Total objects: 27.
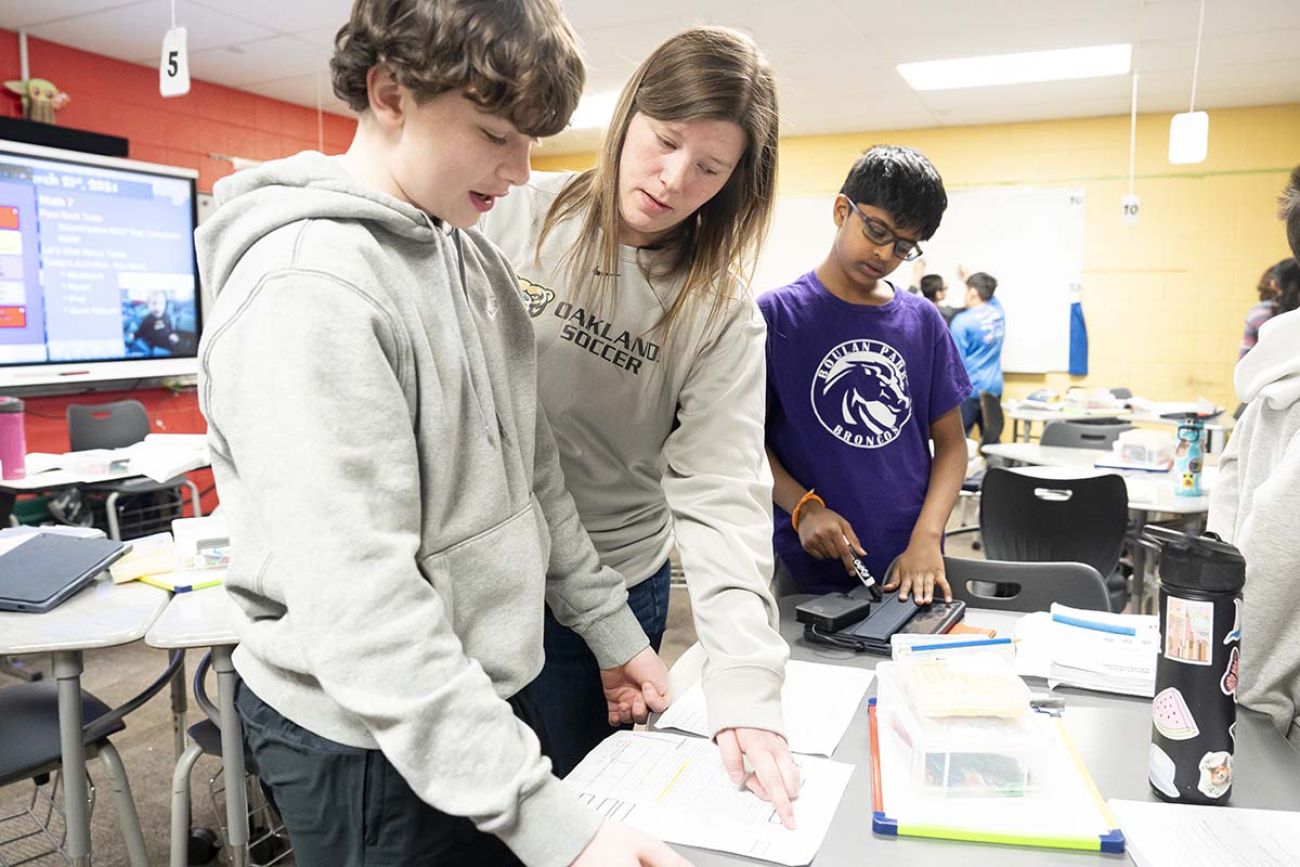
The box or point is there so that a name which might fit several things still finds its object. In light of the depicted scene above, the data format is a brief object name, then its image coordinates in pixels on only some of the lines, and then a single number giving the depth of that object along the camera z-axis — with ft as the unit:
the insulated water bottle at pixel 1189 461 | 9.53
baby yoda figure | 16.17
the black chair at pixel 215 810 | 6.00
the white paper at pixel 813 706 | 3.30
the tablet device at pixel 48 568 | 5.64
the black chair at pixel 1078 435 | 13.78
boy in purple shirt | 5.28
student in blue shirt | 22.08
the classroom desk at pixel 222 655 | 5.35
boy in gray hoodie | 2.02
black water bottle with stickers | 2.70
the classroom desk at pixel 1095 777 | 2.59
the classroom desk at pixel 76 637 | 5.20
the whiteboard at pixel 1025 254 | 22.94
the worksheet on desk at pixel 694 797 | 2.64
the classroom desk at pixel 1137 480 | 9.27
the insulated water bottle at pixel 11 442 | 10.21
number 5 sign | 12.55
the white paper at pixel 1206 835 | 2.55
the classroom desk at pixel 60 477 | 10.16
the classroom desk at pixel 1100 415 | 15.06
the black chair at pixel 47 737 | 5.74
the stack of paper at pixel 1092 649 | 3.74
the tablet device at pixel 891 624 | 4.19
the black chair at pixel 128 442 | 13.42
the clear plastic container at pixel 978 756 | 2.79
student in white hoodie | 3.13
